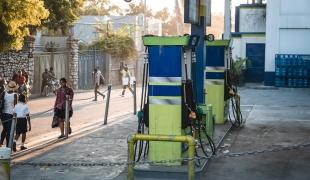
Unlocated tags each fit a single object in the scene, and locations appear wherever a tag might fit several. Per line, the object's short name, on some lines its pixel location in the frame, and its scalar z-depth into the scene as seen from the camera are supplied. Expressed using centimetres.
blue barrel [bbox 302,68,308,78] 3253
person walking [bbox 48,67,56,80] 2742
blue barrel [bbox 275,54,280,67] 3295
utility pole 2636
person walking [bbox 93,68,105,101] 2527
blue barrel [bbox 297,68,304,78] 3256
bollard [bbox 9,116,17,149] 1066
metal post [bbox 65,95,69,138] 1369
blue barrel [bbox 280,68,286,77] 3294
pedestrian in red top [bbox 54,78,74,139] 1391
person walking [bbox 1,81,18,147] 1234
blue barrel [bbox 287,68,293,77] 3278
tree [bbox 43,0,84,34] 2812
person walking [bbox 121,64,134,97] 2769
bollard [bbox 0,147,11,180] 692
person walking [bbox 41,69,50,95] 2702
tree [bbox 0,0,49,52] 1944
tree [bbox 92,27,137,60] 3719
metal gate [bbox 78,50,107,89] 3284
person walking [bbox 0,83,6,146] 1241
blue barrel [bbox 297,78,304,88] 3281
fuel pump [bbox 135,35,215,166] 978
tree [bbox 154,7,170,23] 9581
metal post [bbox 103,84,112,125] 1675
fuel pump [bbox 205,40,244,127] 1580
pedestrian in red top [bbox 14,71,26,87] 2051
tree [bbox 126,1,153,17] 8056
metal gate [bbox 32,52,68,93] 2752
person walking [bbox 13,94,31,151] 1195
